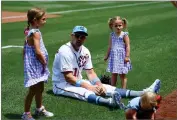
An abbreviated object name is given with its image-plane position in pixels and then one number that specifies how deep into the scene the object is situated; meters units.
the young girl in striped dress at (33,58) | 10.21
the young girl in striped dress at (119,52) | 13.12
